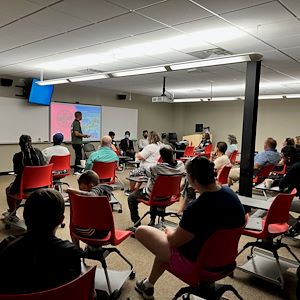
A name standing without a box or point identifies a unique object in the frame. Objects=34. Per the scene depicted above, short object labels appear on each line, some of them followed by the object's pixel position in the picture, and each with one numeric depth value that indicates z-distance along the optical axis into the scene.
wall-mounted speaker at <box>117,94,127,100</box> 10.63
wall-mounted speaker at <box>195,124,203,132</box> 12.58
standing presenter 8.17
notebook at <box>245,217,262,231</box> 2.79
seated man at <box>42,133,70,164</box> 5.00
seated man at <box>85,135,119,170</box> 4.83
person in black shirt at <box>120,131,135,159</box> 9.56
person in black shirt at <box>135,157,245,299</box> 1.87
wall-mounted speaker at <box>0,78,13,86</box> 7.51
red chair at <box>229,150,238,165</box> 7.37
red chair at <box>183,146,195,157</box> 9.00
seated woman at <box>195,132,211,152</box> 9.80
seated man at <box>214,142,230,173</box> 5.09
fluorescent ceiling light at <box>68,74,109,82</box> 6.08
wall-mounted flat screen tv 7.84
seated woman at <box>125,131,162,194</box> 5.02
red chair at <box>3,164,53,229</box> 3.66
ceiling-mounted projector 7.66
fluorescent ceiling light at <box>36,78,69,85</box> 6.71
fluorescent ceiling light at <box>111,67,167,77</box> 5.16
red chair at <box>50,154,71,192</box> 4.85
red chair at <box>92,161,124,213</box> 4.71
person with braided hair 3.75
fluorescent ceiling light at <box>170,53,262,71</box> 4.31
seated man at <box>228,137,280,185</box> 5.61
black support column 4.77
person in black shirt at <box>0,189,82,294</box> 1.24
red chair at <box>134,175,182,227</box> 3.55
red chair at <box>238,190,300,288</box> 2.59
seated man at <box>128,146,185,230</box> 3.66
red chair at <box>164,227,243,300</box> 1.83
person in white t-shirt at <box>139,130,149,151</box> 9.36
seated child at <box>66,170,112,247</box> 2.66
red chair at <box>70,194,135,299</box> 2.36
